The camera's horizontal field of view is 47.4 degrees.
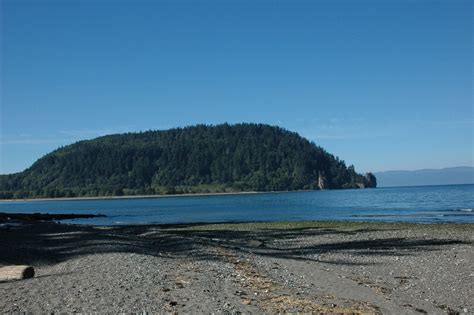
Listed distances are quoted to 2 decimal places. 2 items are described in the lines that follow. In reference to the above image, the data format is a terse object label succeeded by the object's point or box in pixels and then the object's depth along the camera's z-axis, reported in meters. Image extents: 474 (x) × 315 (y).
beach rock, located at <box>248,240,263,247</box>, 33.34
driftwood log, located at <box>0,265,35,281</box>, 17.44
